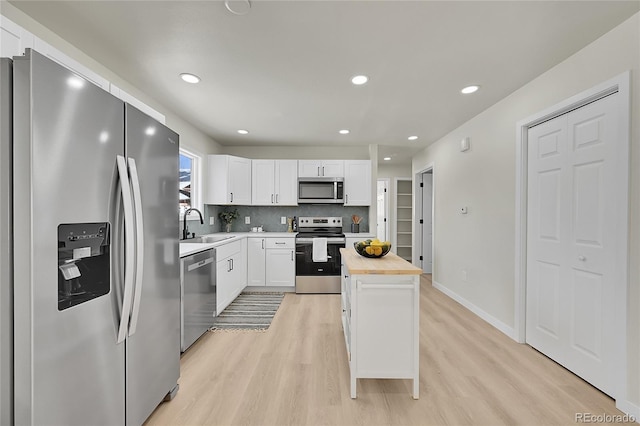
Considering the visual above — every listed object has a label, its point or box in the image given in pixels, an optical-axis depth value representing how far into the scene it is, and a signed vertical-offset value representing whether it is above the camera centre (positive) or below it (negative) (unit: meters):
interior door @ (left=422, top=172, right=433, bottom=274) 5.59 -0.36
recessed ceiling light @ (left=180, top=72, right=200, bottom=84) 2.31 +1.18
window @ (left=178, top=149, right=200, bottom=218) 3.68 +0.44
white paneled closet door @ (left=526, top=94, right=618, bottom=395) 1.82 -0.21
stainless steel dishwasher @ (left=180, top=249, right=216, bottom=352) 2.28 -0.80
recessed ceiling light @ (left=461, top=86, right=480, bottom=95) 2.54 +1.20
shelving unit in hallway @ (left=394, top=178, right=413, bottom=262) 6.79 -0.07
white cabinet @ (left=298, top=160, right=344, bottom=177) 4.53 +0.75
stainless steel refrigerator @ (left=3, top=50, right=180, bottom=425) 0.90 -0.17
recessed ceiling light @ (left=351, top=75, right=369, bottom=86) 2.32 +1.18
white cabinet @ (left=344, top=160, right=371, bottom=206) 4.55 +0.56
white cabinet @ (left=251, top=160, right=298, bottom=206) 4.54 +0.50
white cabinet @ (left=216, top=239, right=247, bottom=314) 3.14 -0.81
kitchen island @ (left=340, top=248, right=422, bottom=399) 1.79 -0.78
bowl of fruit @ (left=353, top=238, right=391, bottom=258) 2.14 -0.30
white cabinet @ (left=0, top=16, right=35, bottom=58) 0.99 +0.67
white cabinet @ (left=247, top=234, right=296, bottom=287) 4.20 -0.79
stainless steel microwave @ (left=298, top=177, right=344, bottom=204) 4.50 +0.35
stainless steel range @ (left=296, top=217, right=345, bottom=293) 4.15 -0.87
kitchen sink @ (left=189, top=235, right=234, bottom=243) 3.44 -0.37
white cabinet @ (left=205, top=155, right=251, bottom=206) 4.17 +0.50
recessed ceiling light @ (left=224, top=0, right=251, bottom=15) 1.48 +1.17
